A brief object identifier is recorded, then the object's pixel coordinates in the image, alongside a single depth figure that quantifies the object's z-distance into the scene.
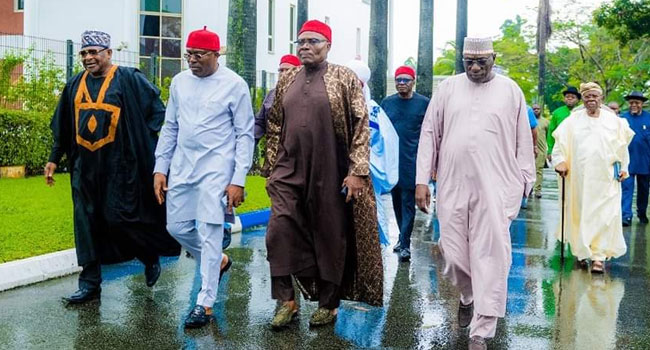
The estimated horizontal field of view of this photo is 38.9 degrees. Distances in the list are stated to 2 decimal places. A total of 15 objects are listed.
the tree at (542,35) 34.62
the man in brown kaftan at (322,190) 6.12
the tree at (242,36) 14.56
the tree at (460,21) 25.87
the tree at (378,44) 19.53
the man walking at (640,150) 14.20
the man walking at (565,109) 14.20
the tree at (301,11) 20.69
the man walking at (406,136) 9.47
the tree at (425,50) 21.91
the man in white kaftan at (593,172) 9.30
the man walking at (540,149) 18.28
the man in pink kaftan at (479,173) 5.71
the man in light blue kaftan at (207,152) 6.34
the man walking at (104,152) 6.80
